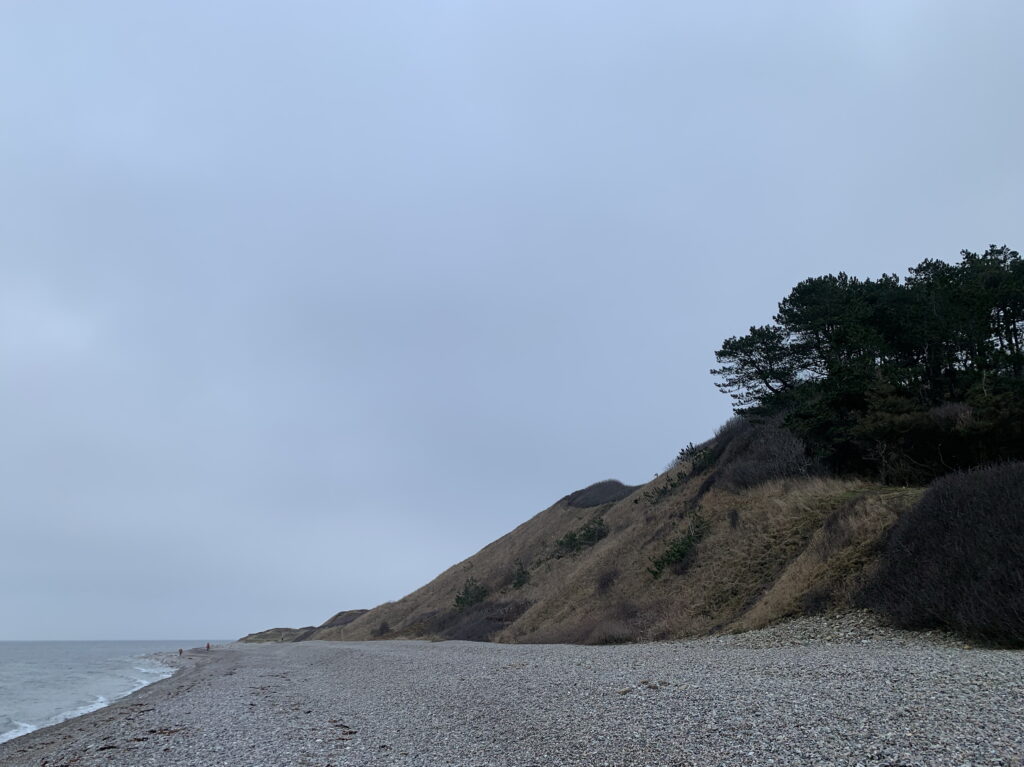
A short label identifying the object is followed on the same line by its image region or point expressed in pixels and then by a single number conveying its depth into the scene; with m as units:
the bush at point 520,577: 53.25
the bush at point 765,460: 32.00
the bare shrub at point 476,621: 41.56
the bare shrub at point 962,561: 14.66
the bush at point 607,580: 34.97
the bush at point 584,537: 52.38
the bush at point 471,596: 55.69
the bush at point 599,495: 68.75
